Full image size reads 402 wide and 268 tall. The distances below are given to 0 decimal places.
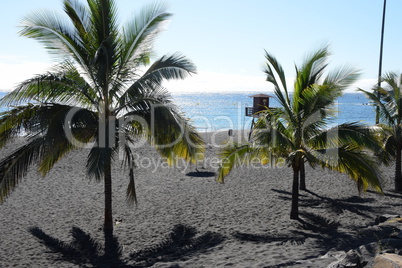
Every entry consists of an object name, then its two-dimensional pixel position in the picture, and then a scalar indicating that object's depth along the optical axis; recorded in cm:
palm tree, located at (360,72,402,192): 1236
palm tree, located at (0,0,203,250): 787
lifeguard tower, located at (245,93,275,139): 2972
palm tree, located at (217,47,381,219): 889
